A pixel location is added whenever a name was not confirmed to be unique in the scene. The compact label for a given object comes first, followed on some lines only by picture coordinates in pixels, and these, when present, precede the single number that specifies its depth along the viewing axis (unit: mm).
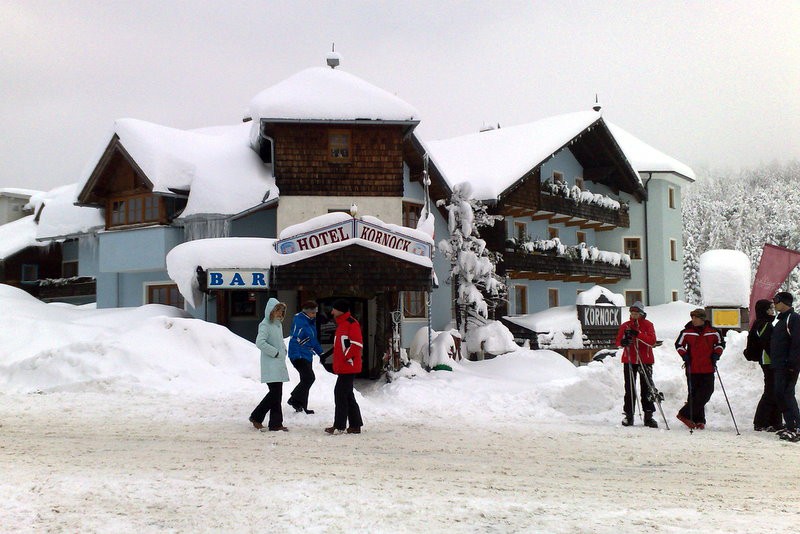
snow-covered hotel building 19719
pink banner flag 18719
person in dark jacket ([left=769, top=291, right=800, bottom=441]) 11164
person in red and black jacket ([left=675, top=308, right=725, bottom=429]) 12336
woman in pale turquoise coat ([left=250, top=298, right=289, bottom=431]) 10841
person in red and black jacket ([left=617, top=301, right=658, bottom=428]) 12609
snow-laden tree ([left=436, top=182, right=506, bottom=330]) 25266
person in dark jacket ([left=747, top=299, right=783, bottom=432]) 11984
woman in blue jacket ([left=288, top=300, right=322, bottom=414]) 11883
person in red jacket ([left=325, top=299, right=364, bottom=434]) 10727
